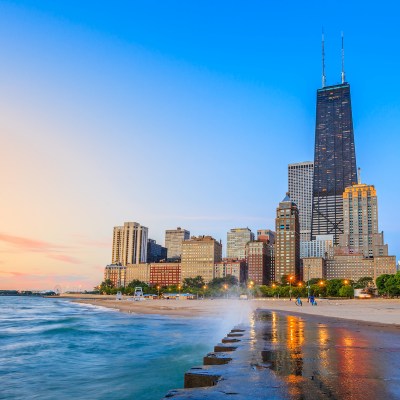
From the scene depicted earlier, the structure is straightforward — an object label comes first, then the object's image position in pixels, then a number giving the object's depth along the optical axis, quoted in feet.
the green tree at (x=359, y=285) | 624.30
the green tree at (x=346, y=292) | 467.93
